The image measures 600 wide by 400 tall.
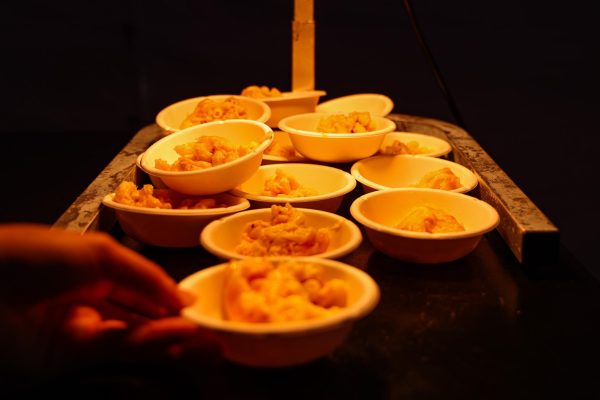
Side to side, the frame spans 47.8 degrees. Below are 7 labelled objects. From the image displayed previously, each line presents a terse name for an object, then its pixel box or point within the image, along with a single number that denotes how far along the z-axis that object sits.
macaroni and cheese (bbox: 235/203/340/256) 1.20
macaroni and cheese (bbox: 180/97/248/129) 1.84
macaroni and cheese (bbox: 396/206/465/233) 1.33
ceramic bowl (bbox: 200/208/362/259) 1.16
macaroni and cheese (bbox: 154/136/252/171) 1.42
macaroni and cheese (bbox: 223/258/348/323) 0.94
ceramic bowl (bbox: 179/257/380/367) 0.86
